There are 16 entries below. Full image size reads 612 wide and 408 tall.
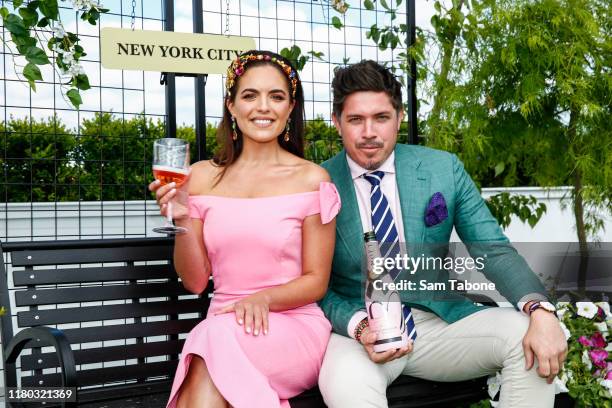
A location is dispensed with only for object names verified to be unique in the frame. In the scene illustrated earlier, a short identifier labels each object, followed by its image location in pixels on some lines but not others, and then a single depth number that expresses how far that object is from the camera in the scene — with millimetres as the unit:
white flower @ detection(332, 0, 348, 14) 3562
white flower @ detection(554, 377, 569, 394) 2650
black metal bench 2562
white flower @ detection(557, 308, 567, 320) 2973
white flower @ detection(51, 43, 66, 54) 2924
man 2158
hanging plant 2613
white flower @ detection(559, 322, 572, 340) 2732
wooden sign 2934
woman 2094
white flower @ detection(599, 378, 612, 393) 2635
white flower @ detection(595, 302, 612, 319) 2889
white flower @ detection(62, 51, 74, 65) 2918
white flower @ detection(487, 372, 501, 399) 2504
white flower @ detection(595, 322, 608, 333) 2803
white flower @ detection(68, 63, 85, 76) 2896
